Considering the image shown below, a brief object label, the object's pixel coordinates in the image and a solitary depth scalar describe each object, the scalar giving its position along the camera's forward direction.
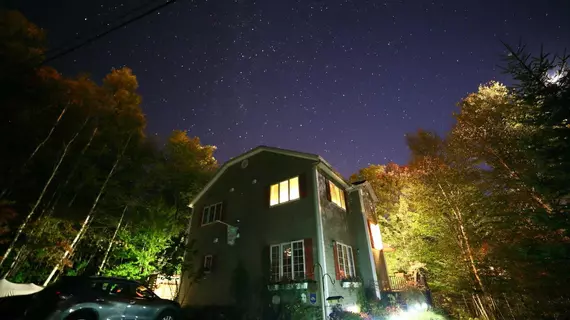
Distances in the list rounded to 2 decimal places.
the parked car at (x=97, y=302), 5.77
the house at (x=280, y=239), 10.92
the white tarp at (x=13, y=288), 7.73
